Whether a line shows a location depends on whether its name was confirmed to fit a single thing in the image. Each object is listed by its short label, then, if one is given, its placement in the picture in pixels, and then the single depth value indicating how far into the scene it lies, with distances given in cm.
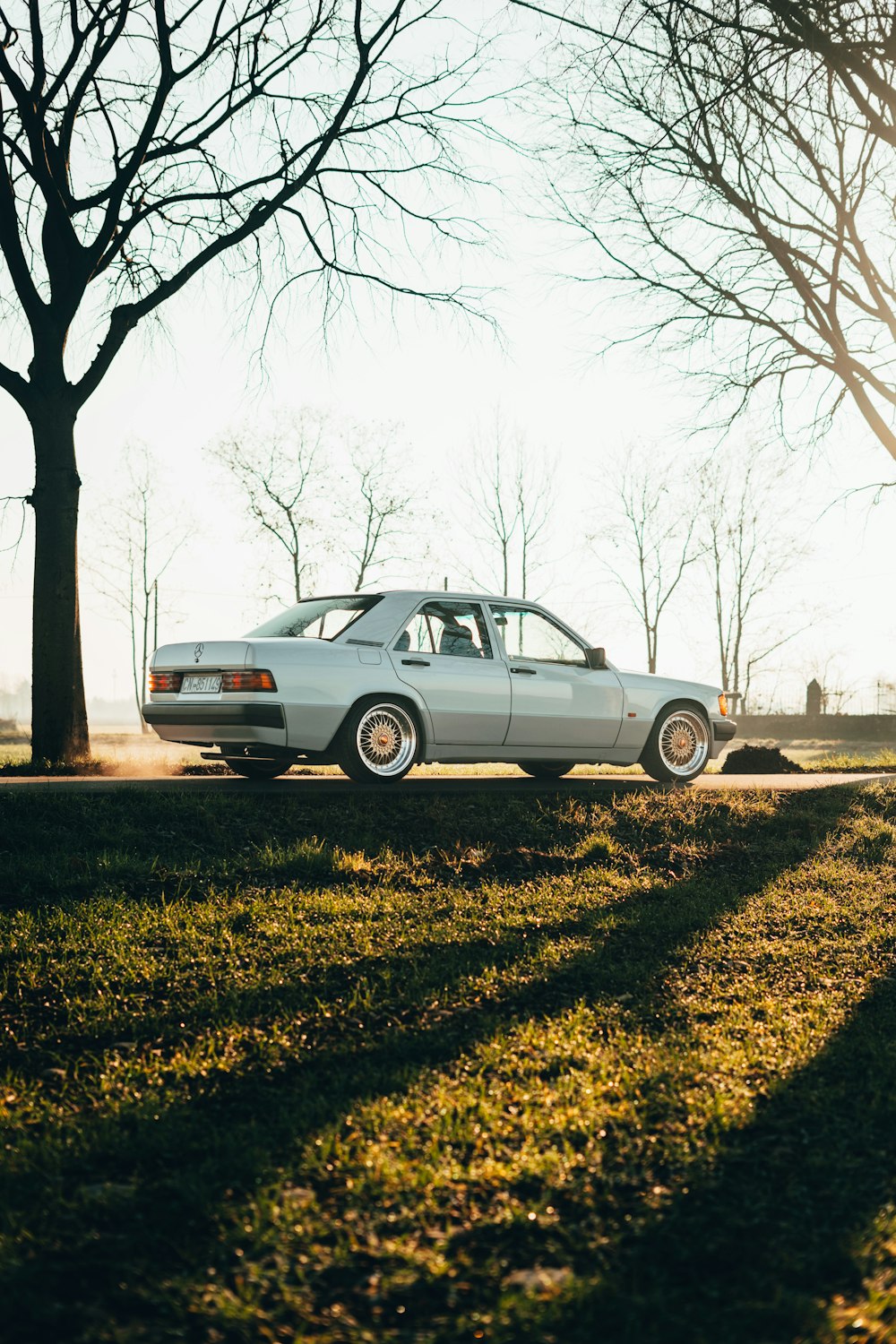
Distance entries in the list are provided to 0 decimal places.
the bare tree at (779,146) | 922
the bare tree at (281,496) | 3778
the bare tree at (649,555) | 4150
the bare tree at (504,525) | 3594
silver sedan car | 912
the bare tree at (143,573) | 4206
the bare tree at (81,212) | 1341
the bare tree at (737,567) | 4375
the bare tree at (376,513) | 3806
